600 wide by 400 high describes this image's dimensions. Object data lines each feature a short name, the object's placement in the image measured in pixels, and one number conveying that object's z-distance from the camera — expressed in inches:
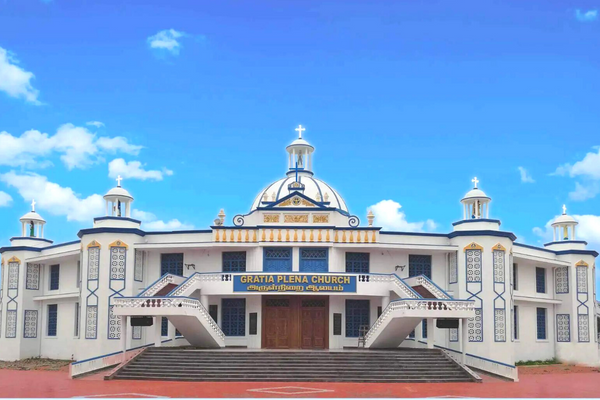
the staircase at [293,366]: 989.2
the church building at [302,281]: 1214.3
